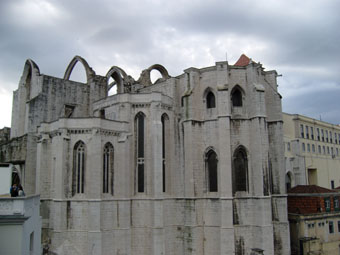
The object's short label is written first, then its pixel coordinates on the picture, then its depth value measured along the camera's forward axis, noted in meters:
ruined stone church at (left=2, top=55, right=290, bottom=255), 22.50
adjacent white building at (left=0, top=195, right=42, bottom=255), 12.86
